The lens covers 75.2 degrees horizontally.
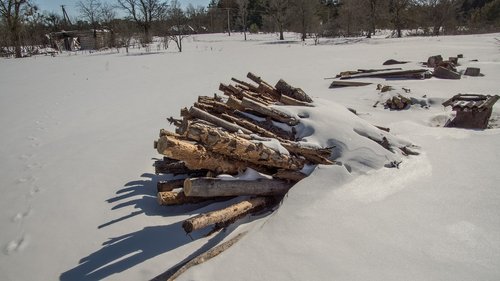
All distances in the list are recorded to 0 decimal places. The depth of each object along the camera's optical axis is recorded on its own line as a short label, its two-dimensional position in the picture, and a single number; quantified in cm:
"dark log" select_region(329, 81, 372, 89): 1029
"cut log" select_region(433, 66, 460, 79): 1072
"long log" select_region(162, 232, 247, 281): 255
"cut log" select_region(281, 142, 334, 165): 398
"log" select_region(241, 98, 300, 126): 456
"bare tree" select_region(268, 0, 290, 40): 3644
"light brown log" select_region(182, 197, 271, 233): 279
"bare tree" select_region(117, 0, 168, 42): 4053
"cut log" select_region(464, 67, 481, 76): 1098
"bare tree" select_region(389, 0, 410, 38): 3309
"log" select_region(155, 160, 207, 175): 438
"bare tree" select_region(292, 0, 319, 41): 3669
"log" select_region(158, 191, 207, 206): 352
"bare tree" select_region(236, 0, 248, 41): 4872
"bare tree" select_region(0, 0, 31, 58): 3105
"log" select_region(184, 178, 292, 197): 315
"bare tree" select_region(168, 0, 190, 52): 3725
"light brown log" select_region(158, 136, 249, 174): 306
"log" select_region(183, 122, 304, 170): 322
